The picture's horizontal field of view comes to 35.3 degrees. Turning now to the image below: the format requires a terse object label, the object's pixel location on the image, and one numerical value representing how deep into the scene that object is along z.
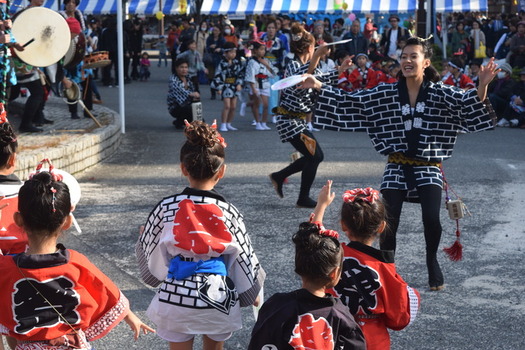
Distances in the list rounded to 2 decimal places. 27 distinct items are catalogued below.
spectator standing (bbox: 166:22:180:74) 23.78
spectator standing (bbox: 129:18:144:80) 22.12
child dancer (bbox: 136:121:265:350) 3.40
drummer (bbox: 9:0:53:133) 9.68
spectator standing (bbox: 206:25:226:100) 19.70
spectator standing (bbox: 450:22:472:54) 19.58
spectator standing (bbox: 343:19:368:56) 18.22
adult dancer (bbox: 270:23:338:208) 7.62
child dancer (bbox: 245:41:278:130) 13.09
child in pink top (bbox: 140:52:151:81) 22.30
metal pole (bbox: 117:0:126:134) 11.09
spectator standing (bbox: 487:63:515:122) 14.00
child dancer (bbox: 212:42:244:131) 12.95
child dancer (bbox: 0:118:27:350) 3.73
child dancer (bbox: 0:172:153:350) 3.08
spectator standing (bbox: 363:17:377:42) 21.34
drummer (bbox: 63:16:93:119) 10.70
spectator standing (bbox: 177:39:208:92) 16.14
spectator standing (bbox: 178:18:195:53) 17.52
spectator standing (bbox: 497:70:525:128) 13.59
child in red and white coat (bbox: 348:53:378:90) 14.41
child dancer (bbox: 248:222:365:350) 2.82
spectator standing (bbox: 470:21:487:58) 18.72
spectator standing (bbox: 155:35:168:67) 27.52
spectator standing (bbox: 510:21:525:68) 14.84
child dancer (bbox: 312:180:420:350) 3.33
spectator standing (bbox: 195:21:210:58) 20.75
